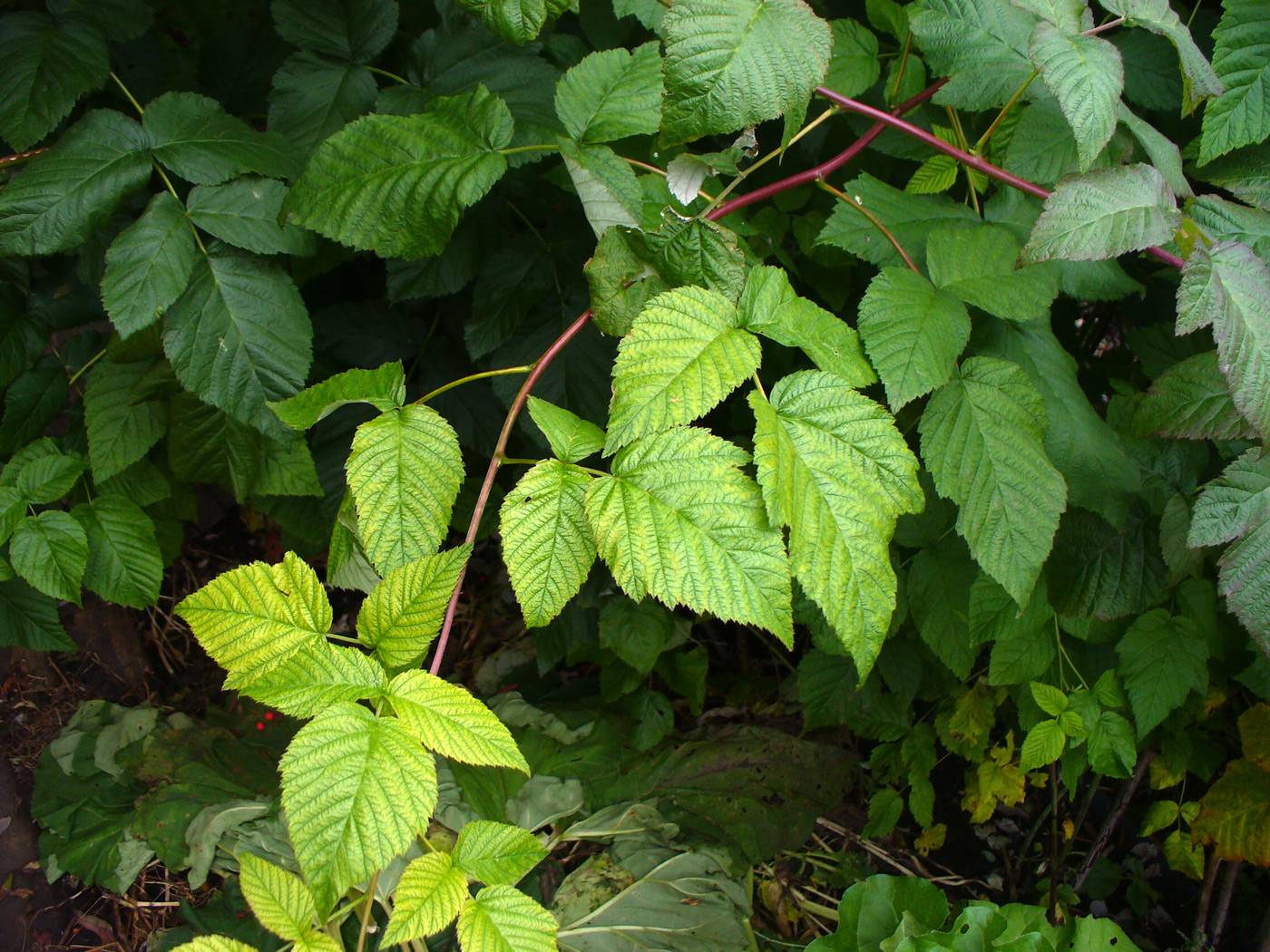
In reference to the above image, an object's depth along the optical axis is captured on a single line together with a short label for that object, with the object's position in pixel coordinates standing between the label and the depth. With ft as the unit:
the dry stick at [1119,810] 5.27
